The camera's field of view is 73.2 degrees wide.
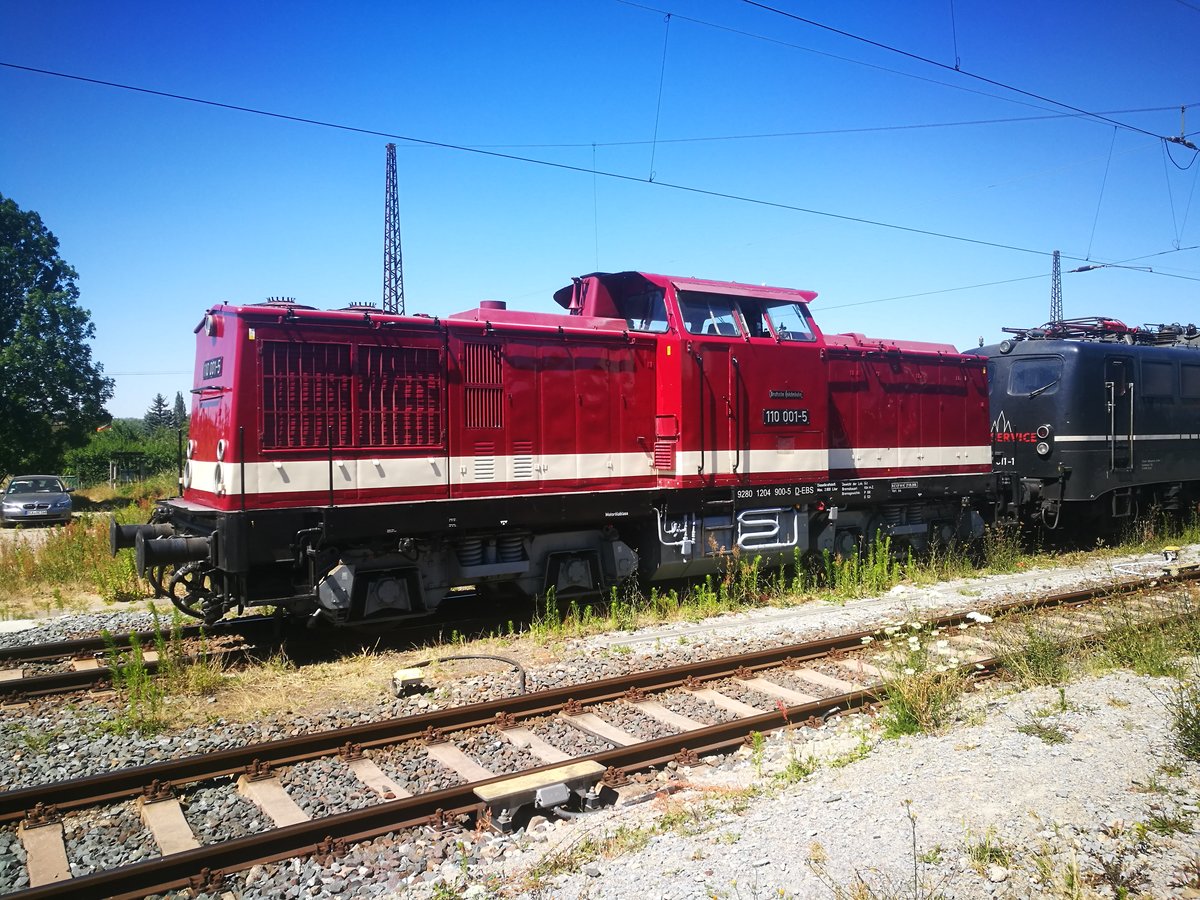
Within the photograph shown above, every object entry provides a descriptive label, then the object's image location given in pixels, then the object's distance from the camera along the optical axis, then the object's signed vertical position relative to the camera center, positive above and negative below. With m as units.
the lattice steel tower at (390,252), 33.28 +8.33
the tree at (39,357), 28.97 +3.49
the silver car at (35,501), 23.48 -1.41
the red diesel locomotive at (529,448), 7.59 +0.03
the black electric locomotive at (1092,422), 13.84 +0.47
